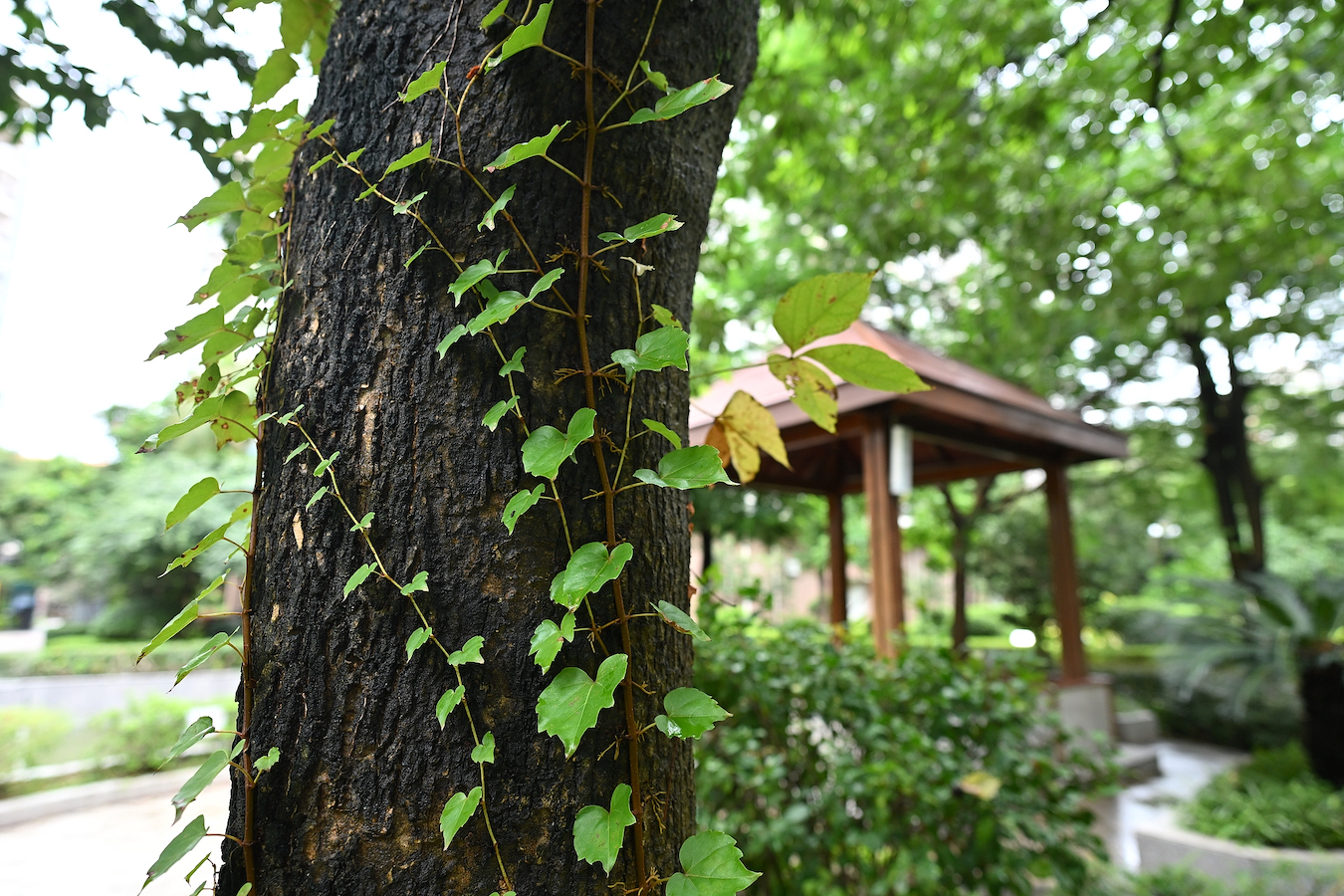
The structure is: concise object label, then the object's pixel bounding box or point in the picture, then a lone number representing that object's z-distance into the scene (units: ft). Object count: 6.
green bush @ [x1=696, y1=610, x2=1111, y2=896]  8.47
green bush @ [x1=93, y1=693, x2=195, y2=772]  24.14
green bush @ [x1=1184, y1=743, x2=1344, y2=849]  15.43
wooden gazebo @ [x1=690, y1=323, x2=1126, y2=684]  17.48
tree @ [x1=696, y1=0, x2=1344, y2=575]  14.28
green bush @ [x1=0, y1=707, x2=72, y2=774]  22.35
